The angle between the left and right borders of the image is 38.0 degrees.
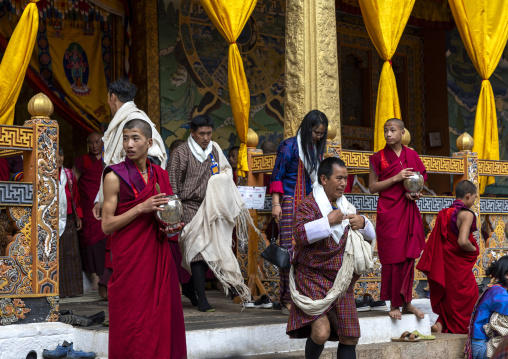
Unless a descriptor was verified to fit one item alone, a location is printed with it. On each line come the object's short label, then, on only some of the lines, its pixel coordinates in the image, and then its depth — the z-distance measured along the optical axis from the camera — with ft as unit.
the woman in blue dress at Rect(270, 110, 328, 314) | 19.31
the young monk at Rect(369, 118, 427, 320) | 20.36
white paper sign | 22.40
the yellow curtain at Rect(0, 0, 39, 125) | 18.11
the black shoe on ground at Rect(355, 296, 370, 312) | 21.89
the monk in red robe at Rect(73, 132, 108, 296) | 27.07
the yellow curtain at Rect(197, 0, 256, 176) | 23.09
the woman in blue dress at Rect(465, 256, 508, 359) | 18.02
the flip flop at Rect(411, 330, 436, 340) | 20.31
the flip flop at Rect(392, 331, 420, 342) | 19.93
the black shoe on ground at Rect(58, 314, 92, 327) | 17.58
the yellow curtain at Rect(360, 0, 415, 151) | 25.41
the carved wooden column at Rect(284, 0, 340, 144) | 24.14
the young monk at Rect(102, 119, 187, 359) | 12.84
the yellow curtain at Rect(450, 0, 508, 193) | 28.30
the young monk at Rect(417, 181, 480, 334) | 22.90
